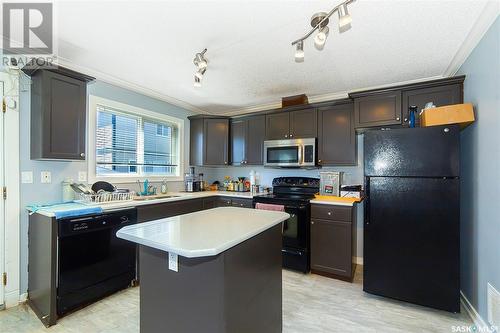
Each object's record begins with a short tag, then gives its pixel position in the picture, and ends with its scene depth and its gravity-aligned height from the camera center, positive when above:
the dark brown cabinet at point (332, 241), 2.86 -0.95
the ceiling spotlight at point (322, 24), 1.43 +0.92
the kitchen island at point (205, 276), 1.21 -0.63
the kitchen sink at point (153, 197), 2.93 -0.42
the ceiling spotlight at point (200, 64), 2.16 +0.93
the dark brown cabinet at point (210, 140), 4.14 +0.45
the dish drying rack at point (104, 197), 2.47 -0.35
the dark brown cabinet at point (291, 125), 3.50 +0.64
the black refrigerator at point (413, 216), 2.13 -0.48
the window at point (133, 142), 2.97 +0.34
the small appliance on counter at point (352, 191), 3.14 -0.35
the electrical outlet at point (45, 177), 2.42 -0.12
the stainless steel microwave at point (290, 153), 3.42 +0.20
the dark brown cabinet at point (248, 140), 3.94 +0.44
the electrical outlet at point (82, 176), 2.73 -0.13
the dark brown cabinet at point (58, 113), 2.22 +0.51
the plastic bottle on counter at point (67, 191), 2.54 -0.28
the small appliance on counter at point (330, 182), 3.33 -0.24
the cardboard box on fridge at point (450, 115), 2.10 +0.47
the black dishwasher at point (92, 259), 2.09 -0.93
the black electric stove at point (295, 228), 3.06 -0.84
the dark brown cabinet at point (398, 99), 2.53 +0.78
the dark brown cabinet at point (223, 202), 3.78 -0.59
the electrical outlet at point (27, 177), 2.29 -0.12
